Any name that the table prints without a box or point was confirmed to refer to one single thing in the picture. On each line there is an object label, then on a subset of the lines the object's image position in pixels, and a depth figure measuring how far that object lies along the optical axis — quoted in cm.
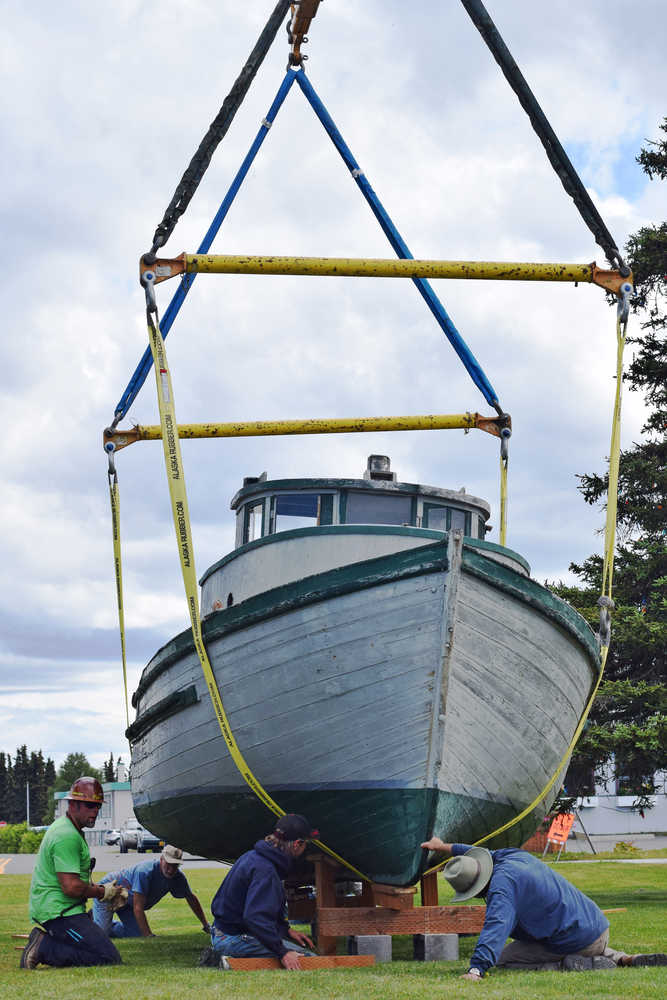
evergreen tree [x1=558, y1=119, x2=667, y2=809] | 1720
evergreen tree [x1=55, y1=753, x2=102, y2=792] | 13008
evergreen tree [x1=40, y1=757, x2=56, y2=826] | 14185
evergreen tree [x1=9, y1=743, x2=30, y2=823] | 14925
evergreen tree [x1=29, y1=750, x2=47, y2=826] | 14975
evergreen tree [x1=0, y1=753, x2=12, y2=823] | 15088
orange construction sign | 2897
